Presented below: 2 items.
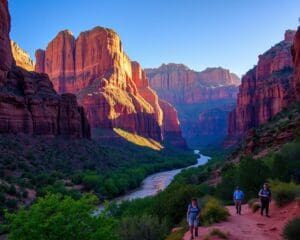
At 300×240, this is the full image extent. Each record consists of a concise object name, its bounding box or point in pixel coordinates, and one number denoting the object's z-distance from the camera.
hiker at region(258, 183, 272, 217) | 13.46
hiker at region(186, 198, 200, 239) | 11.02
